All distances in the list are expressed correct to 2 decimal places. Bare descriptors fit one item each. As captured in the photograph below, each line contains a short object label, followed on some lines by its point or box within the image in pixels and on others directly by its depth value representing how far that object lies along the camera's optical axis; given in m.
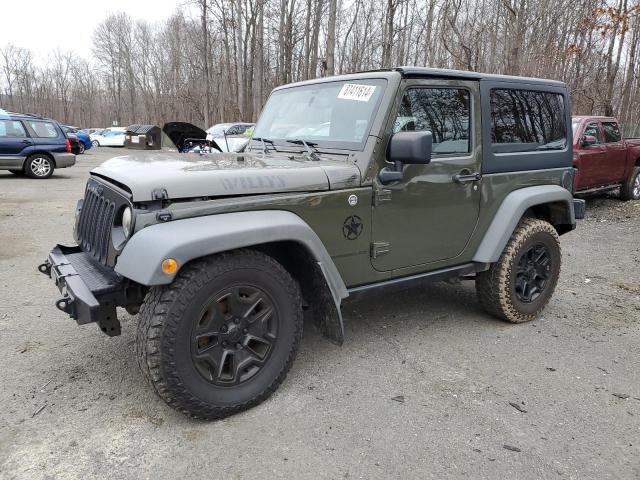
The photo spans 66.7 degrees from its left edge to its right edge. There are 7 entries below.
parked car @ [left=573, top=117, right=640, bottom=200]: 9.23
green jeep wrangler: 2.52
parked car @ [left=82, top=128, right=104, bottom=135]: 36.81
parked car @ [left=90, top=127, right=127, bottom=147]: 33.22
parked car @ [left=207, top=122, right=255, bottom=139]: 21.05
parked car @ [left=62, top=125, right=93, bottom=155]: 24.96
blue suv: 12.83
